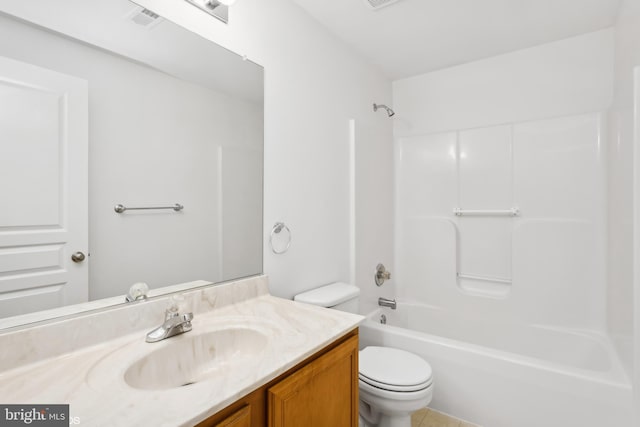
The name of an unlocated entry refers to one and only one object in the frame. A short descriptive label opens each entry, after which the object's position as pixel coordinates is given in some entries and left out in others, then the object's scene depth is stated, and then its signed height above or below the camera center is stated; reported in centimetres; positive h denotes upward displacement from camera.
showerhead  250 +86
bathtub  141 -87
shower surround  173 -11
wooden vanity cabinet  74 -52
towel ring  161 -10
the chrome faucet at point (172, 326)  98 -37
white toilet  138 -77
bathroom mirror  84 +19
